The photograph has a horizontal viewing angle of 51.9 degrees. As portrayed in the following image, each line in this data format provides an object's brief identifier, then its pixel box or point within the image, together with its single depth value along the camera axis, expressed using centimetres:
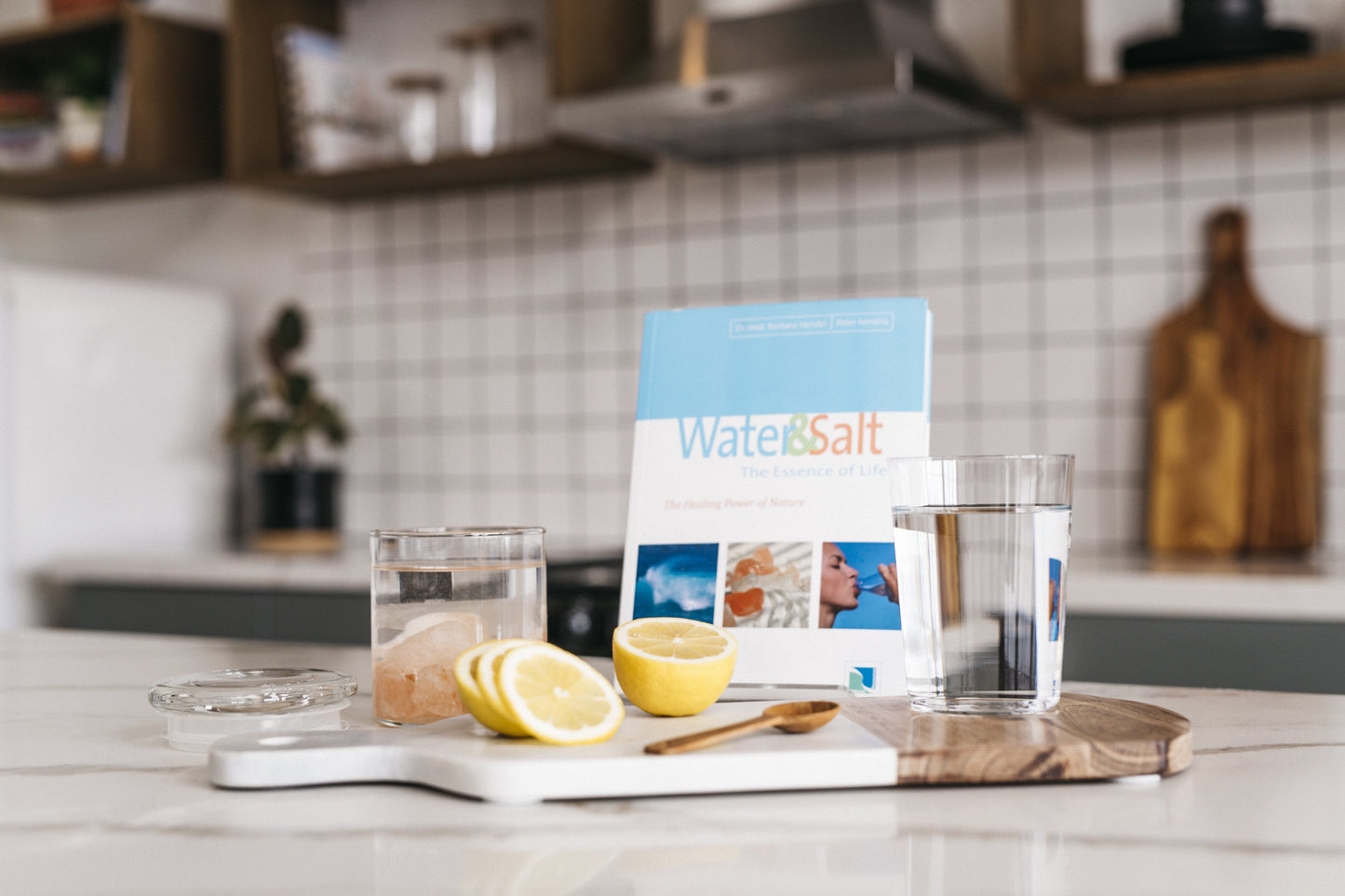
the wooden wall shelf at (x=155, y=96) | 294
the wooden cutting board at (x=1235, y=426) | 222
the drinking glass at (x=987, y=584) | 80
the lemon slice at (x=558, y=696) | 71
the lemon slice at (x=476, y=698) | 72
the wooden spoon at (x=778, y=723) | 69
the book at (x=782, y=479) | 92
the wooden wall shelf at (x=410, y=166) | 251
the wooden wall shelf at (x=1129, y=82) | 204
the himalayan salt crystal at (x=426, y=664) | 81
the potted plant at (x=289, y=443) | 288
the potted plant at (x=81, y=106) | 300
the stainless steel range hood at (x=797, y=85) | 210
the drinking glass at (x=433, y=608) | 81
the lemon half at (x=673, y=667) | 79
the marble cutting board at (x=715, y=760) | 67
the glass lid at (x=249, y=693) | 81
